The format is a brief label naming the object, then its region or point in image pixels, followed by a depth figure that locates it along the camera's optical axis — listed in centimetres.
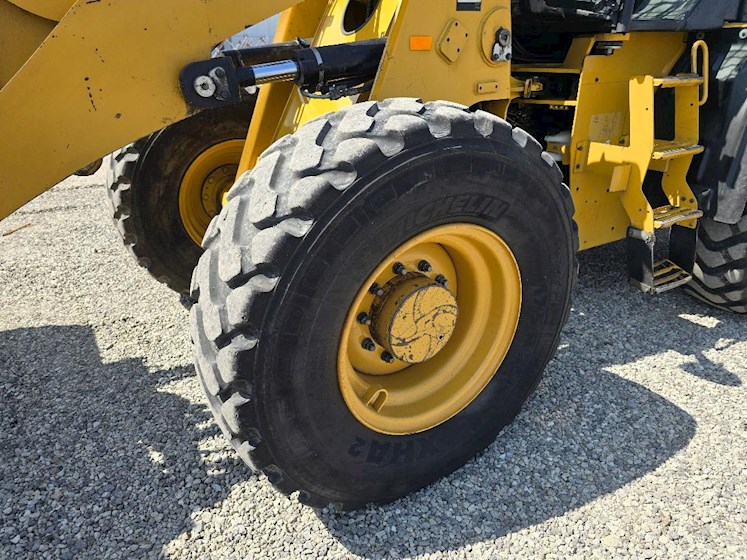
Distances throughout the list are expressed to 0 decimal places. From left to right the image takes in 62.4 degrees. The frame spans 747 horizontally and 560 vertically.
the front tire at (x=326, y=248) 184
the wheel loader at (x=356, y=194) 189
